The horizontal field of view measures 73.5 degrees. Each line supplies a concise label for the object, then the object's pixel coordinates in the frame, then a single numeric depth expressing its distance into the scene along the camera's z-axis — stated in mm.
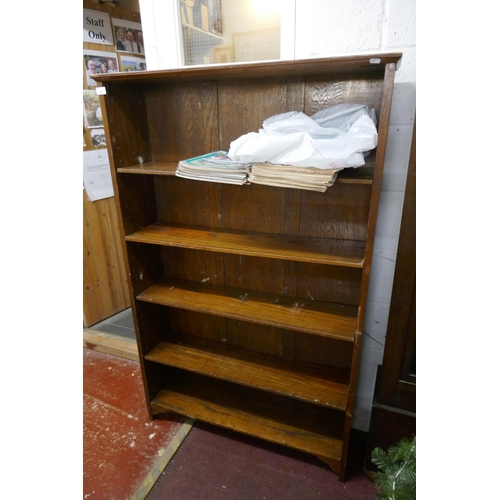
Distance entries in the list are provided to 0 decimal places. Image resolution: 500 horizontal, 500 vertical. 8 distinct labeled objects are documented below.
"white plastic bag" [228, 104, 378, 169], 1026
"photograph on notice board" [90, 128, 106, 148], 2380
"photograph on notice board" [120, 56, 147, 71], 2465
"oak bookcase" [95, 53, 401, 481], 1282
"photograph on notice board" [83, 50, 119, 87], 2256
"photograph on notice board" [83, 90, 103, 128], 2271
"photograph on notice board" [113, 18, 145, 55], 2385
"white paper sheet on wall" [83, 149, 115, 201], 2385
